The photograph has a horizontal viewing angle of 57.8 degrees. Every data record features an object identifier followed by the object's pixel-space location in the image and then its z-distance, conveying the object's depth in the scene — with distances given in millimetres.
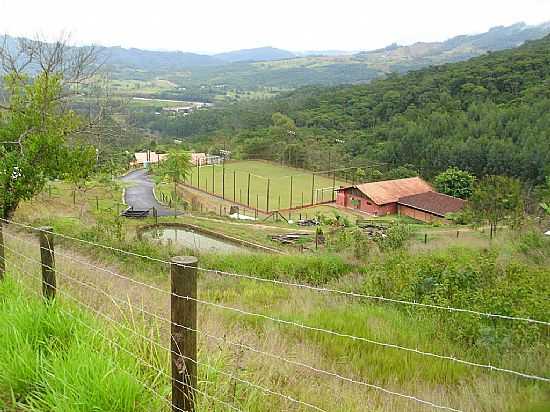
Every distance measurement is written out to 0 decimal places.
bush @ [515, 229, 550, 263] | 9203
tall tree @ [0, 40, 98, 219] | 11844
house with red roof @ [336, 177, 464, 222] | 34062
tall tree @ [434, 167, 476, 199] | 40256
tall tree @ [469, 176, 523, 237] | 19627
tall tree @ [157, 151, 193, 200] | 37500
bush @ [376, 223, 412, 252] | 14172
